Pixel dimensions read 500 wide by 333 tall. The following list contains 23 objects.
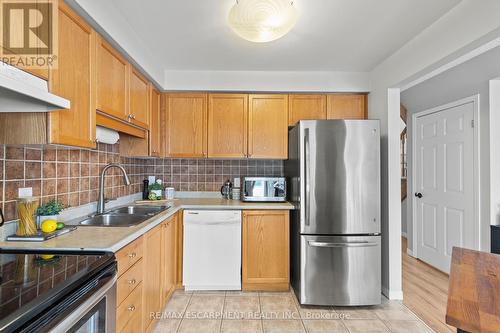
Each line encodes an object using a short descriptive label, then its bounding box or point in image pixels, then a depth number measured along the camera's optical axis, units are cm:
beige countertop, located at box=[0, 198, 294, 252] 126
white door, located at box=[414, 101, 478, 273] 293
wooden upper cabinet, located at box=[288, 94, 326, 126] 296
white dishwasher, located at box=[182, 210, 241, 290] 261
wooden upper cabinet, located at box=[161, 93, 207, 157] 295
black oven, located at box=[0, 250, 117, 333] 74
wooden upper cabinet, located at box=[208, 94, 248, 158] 294
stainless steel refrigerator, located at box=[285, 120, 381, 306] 236
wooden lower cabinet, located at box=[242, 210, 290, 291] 263
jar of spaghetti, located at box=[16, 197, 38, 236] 138
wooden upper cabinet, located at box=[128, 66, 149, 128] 220
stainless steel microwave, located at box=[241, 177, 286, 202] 286
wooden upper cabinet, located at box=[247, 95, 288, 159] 293
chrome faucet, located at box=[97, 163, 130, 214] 211
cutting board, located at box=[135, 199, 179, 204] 286
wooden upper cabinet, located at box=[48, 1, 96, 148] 132
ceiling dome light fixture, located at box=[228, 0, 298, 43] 149
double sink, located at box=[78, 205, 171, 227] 197
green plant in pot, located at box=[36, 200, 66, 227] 149
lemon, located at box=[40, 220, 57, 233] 143
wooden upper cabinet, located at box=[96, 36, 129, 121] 171
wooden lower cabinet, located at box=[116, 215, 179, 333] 145
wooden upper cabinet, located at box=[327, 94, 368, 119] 297
